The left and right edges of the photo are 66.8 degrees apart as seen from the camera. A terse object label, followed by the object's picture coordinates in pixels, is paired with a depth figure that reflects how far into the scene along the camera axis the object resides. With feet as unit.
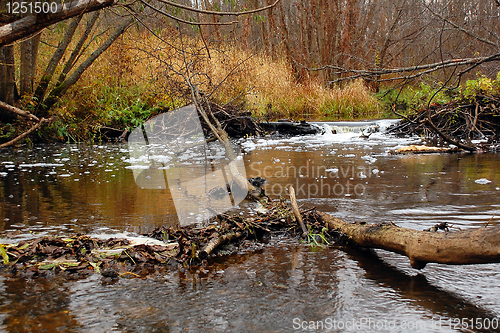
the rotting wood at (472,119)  24.21
